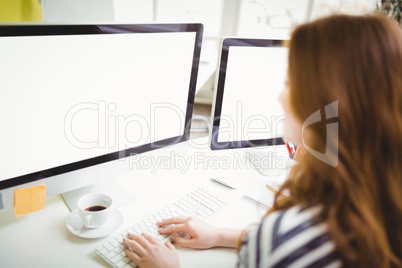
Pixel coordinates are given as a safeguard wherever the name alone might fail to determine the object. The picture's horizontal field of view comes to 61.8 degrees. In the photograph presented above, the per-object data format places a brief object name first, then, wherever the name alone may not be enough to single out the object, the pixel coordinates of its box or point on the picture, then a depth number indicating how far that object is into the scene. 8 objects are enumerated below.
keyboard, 0.71
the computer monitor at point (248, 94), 0.96
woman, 0.50
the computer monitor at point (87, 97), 0.67
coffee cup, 0.76
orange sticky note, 0.74
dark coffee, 0.80
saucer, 0.76
